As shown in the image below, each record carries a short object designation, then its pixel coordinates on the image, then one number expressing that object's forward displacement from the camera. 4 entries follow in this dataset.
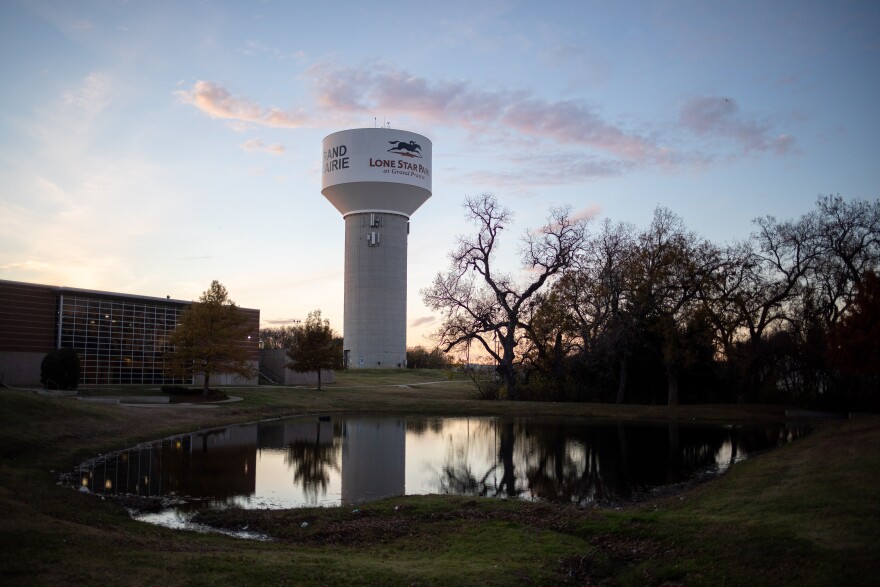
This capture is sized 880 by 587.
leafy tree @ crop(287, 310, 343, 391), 53.06
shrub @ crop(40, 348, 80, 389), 37.41
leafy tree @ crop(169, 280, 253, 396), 42.28
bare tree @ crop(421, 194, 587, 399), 48.42
